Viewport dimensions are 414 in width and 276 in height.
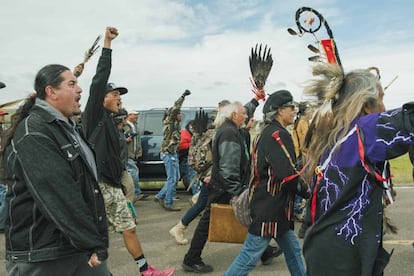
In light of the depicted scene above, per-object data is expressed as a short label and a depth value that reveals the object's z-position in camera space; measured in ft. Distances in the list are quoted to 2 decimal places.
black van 31.09
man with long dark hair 7.39
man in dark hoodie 13.29
